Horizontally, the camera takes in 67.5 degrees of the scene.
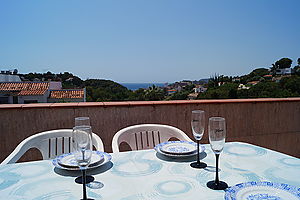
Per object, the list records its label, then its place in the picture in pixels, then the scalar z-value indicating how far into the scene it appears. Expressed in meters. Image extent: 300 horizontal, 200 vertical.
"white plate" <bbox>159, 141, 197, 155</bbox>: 1.23
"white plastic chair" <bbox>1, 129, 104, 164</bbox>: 1.50
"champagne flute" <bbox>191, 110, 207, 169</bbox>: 1.03
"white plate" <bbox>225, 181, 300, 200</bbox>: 0.75
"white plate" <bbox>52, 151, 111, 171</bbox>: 1.01
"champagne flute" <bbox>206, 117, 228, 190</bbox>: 0.79
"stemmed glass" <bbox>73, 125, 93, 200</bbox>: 0.70
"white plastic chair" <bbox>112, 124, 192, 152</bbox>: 1.73
